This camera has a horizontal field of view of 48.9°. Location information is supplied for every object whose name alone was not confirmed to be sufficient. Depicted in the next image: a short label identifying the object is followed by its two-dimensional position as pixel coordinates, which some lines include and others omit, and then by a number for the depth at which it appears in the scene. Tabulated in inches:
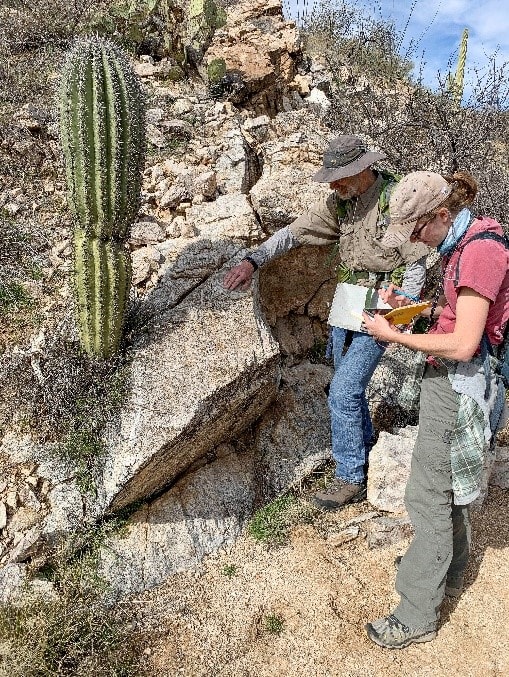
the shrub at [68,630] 98.6
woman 85.2
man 121.9
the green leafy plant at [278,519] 134.1
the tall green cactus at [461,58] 334.6
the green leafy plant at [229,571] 126.6
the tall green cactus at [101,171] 111.1
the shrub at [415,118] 214.2
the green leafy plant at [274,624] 116.2
